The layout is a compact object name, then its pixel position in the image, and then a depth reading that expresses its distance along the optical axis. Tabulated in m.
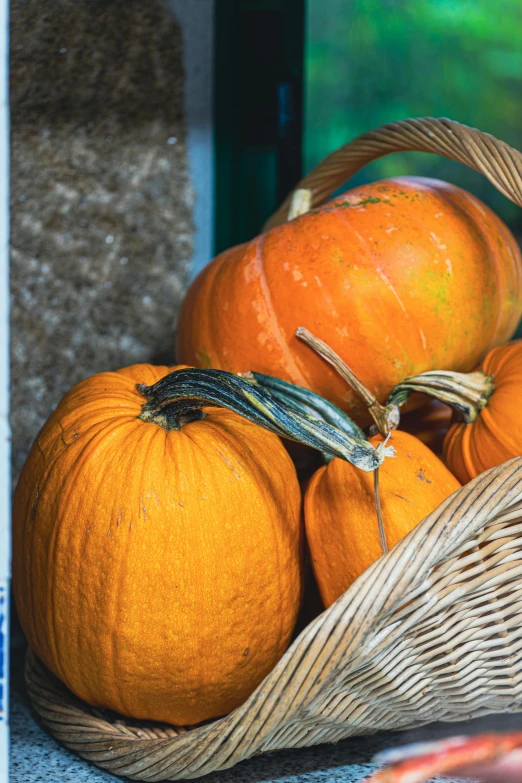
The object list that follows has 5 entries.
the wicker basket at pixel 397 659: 1.34
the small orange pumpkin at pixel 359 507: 1.44
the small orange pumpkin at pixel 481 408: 1.49
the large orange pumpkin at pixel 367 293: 1.52
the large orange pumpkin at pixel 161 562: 1.41
